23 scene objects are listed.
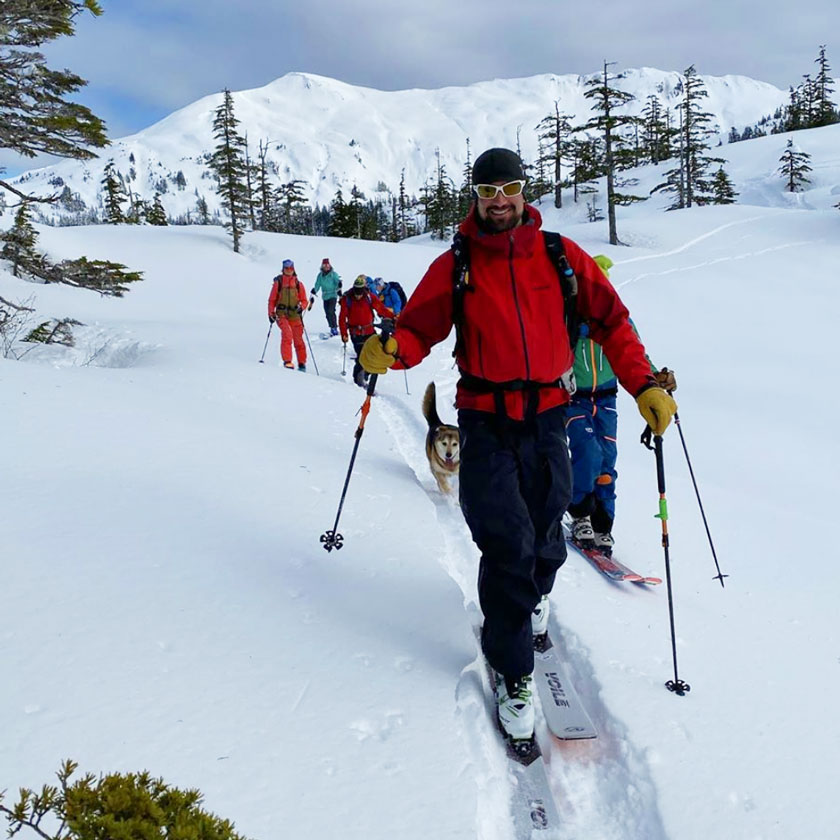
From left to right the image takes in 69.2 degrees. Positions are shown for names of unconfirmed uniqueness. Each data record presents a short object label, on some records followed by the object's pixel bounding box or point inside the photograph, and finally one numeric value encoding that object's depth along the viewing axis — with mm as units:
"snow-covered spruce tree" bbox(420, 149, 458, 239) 58656
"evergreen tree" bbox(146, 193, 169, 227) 55625
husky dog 6277
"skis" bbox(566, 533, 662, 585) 4809
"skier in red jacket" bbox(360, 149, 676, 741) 2891
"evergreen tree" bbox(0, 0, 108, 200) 10922
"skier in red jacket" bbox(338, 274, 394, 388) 12266
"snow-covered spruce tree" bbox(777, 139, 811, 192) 52156
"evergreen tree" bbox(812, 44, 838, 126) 63625
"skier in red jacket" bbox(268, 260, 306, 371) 13102
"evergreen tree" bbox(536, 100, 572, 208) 53094
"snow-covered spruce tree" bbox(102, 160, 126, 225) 46688
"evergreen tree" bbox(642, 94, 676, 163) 65156
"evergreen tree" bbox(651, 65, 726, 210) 45500
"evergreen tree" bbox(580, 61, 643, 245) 34781
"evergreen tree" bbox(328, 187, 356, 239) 55812
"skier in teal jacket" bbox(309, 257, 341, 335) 17178
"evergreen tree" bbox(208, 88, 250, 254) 34188
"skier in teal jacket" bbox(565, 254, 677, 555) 5074
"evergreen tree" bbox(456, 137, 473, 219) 59156
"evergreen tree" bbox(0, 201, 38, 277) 11797
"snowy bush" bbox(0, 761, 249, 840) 1211
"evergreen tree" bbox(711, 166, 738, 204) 55594
